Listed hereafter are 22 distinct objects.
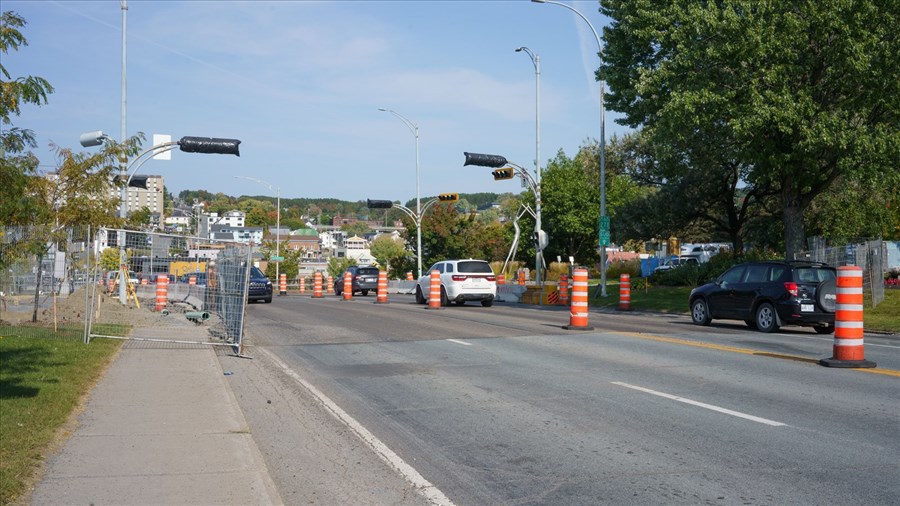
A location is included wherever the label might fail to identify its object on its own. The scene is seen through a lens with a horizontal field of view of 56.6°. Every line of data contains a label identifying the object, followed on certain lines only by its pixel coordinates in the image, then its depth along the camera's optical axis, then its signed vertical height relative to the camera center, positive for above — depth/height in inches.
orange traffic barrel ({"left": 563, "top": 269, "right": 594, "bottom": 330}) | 737.0 -35.7
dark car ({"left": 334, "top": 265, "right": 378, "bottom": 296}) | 1847.9 -35.1
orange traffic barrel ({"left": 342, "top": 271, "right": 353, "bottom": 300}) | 1680.5 -49.2
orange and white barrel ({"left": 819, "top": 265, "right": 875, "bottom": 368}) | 480.4 -29.8
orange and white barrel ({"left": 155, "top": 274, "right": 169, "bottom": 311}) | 687.7 -26.0
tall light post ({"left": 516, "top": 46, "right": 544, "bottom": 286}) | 1480.8 +165.3
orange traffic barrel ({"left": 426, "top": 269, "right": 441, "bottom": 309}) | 1199.6 -43.2
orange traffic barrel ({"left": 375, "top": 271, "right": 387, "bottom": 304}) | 1393.9 -44.8
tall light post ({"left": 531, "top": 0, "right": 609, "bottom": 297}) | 1344.7 +112.2
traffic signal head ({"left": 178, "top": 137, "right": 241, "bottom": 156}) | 1091.9 +152.5
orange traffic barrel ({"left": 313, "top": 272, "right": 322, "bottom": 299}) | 1813.5 -51.4
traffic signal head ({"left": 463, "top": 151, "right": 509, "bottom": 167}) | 1467.8 +183.3
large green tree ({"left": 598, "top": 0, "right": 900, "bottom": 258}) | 873.5 +205.1
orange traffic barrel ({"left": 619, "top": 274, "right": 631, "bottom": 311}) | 1181.1 -39.2
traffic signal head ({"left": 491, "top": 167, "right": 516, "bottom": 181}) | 1487.5 +162.5
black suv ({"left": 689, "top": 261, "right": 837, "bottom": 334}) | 725.9 -25.4
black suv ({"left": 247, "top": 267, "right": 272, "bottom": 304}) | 1369.3 -46.1
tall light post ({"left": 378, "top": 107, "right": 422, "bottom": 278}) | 2118.7 +34.2
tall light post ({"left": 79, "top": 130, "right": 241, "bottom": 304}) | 1085.8 +150.2
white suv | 1214.9 -26.8
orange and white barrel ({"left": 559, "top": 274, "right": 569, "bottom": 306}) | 1330.2 -43.6
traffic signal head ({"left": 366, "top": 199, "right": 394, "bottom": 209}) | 2096.8 +147.2
